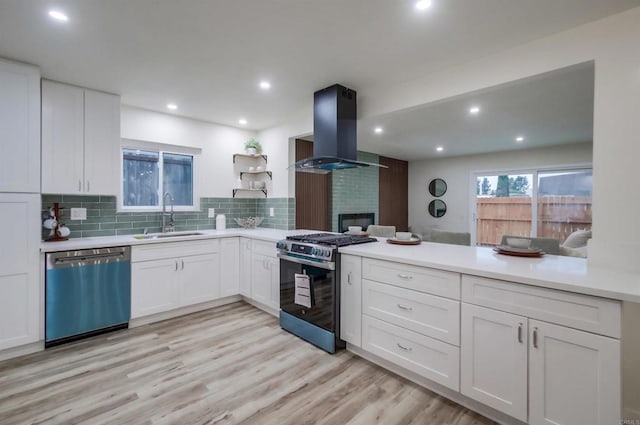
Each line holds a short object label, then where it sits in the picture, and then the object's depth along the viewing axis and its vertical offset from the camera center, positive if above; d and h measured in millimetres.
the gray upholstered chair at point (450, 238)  3418 -297
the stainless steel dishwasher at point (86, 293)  2604 -758
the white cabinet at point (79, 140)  2797 +688
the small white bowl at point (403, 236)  2746 -227
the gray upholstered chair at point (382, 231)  4479 -290
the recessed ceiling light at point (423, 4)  1712 +1202
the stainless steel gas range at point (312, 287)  2514 -675
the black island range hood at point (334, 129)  2926 +834
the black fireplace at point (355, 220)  5785 -170
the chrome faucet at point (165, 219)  3768 -105
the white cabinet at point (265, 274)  3234 -711
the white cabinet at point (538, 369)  1369 -797
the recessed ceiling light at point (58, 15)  1842 +1218
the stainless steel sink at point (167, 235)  3404 -291
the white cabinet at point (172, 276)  3051 -714
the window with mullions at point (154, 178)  3633 +415
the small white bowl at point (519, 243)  2214 -226
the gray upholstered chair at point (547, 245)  3018 -328
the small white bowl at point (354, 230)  3285 -202
